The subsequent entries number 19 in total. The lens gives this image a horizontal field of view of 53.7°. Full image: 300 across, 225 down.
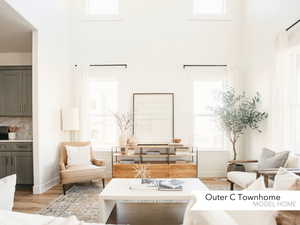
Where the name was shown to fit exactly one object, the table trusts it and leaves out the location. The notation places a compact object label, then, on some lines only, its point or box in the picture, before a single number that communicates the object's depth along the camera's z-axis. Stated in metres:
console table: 5.64
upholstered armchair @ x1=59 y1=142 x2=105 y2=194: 4.84
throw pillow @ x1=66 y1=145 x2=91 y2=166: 5.33
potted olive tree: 5.43
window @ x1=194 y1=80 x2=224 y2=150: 6.33
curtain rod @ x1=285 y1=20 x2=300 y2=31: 4.16
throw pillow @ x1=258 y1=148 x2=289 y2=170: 3.93
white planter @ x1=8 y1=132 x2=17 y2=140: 5.94
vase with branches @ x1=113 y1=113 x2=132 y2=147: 6.30
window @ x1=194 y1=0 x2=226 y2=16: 6.51
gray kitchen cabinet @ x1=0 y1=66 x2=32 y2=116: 5.86
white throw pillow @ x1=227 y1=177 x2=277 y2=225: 1.73
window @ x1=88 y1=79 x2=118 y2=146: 6.40
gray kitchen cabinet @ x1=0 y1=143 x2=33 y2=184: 5.32
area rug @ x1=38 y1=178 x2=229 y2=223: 3.80
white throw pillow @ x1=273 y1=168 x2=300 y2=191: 2.36
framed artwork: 6.25
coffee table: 3.21
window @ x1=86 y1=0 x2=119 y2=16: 6.52
